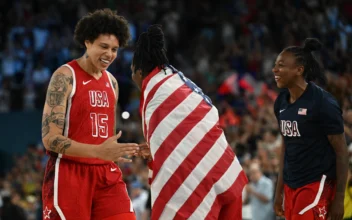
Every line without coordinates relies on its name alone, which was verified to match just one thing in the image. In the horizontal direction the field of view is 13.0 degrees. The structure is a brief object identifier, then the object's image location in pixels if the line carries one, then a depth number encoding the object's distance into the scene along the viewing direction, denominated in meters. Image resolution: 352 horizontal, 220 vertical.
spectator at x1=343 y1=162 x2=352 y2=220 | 15.13
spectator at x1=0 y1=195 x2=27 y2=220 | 25.22
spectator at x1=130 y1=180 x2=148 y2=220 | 23.93
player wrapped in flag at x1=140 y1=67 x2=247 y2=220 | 10.22
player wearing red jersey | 11.74
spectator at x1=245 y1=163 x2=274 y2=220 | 21.16
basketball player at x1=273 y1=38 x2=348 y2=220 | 11.89
